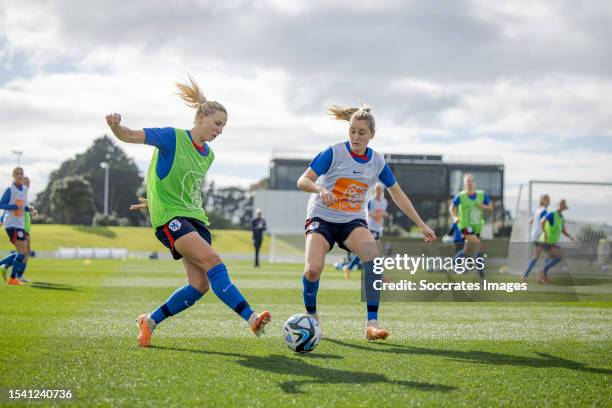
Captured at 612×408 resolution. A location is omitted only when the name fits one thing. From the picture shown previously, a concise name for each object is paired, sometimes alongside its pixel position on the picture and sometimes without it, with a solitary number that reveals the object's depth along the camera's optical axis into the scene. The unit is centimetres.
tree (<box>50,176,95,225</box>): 7875
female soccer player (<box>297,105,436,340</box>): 654
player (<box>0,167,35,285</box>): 1377
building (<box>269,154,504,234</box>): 6819
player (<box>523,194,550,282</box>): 1705
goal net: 1784
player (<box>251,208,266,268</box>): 2680
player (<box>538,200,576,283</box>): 1700
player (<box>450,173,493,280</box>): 1481
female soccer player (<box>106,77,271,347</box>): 573
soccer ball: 560
